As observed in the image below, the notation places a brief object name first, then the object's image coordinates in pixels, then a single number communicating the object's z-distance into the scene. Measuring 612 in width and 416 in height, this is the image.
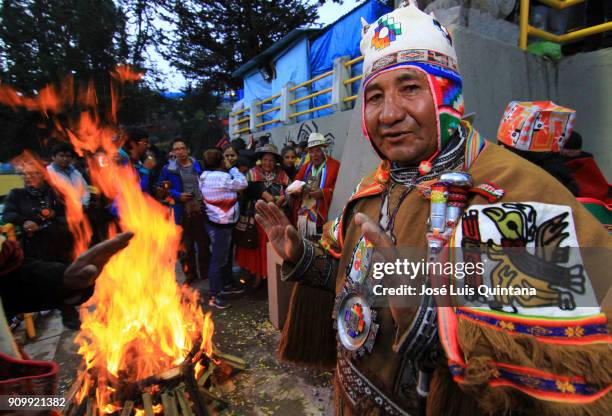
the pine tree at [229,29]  18.03
